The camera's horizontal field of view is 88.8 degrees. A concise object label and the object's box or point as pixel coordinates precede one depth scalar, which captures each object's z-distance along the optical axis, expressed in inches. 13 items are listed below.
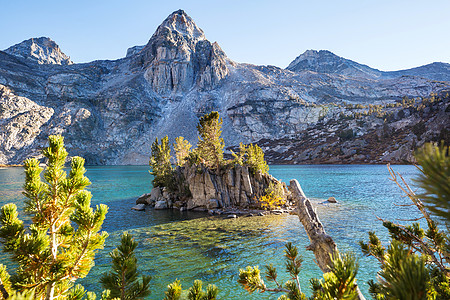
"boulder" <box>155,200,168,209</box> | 1441.6
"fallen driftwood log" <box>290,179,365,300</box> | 189.5
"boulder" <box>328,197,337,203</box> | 1482.5
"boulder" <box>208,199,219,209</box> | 1349.7
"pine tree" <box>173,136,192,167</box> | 1972.2
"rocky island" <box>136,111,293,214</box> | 1363.9
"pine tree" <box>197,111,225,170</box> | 1531.7
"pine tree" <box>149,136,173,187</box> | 1652.3
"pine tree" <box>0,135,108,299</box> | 113.9
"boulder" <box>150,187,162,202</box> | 1573.2
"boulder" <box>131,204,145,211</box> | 1387.4
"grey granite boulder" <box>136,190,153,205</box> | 1563.0
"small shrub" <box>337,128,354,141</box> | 6113.7
